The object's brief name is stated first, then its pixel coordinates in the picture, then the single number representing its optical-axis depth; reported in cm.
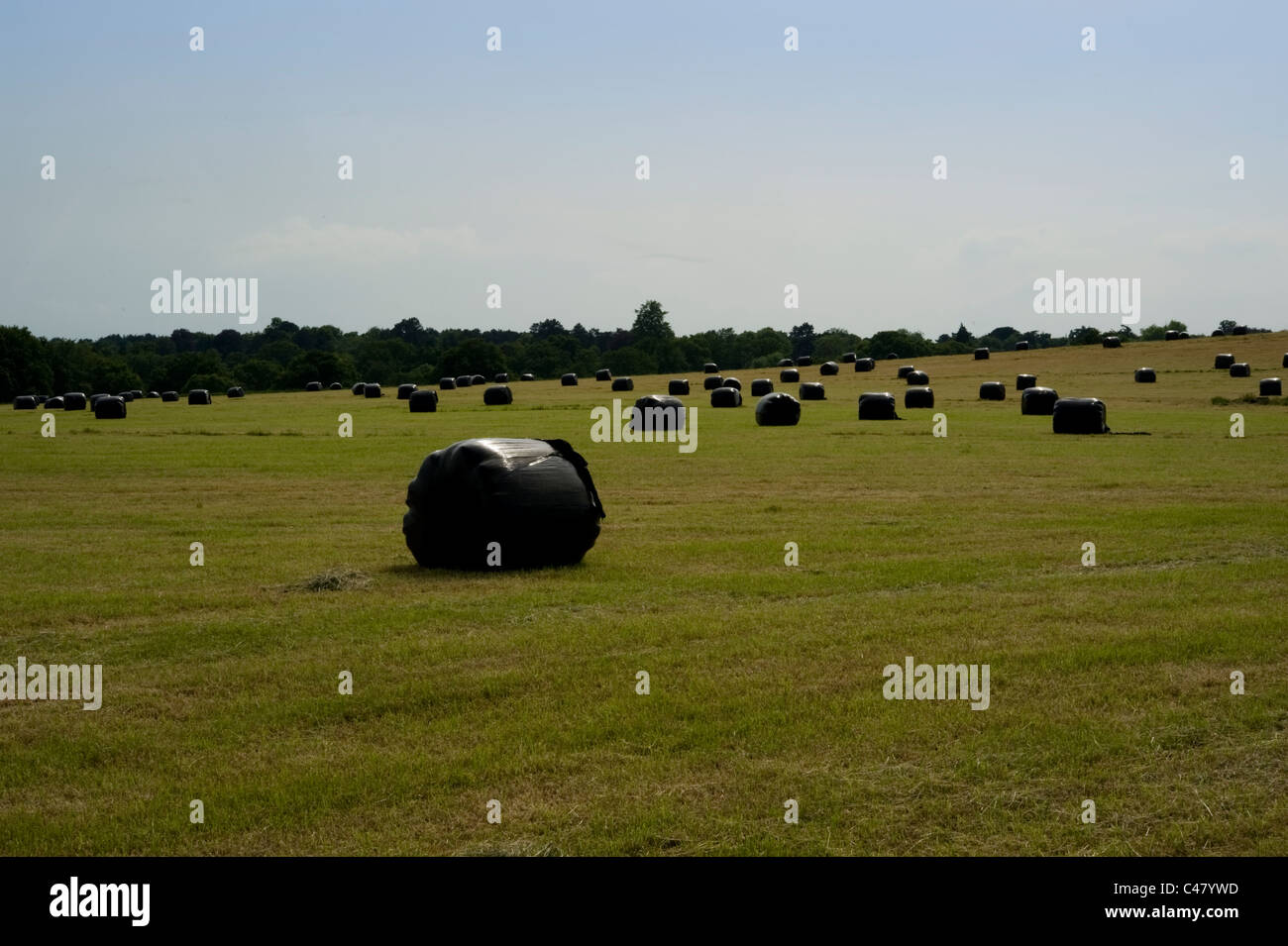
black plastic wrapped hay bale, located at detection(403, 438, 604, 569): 1520
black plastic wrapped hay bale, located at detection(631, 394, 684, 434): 4269
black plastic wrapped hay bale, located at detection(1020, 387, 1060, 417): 4750
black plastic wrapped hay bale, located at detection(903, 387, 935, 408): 5341
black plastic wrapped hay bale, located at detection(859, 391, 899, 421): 4653
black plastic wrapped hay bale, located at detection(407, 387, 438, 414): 5881
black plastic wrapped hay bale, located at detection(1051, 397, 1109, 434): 3791
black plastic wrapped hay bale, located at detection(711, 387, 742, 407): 5869
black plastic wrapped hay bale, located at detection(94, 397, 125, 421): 5700
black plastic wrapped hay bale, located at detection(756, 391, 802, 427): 4516
